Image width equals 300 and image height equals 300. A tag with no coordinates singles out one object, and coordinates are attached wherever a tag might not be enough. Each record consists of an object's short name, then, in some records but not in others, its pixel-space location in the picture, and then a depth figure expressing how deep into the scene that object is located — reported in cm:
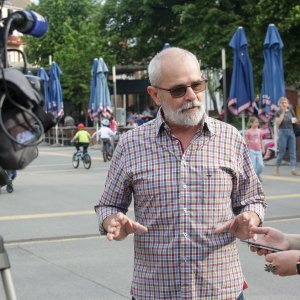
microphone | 173
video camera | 161
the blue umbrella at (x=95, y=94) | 3228
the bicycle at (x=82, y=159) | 2059
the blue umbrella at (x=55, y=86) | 3494
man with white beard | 279
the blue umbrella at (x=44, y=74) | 3464
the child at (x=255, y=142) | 1447
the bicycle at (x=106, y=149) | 2369
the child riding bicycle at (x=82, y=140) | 2134
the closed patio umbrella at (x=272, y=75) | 1961
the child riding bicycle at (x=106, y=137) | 2381
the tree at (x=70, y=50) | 5084
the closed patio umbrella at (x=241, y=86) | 1924
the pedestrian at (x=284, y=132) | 1680
